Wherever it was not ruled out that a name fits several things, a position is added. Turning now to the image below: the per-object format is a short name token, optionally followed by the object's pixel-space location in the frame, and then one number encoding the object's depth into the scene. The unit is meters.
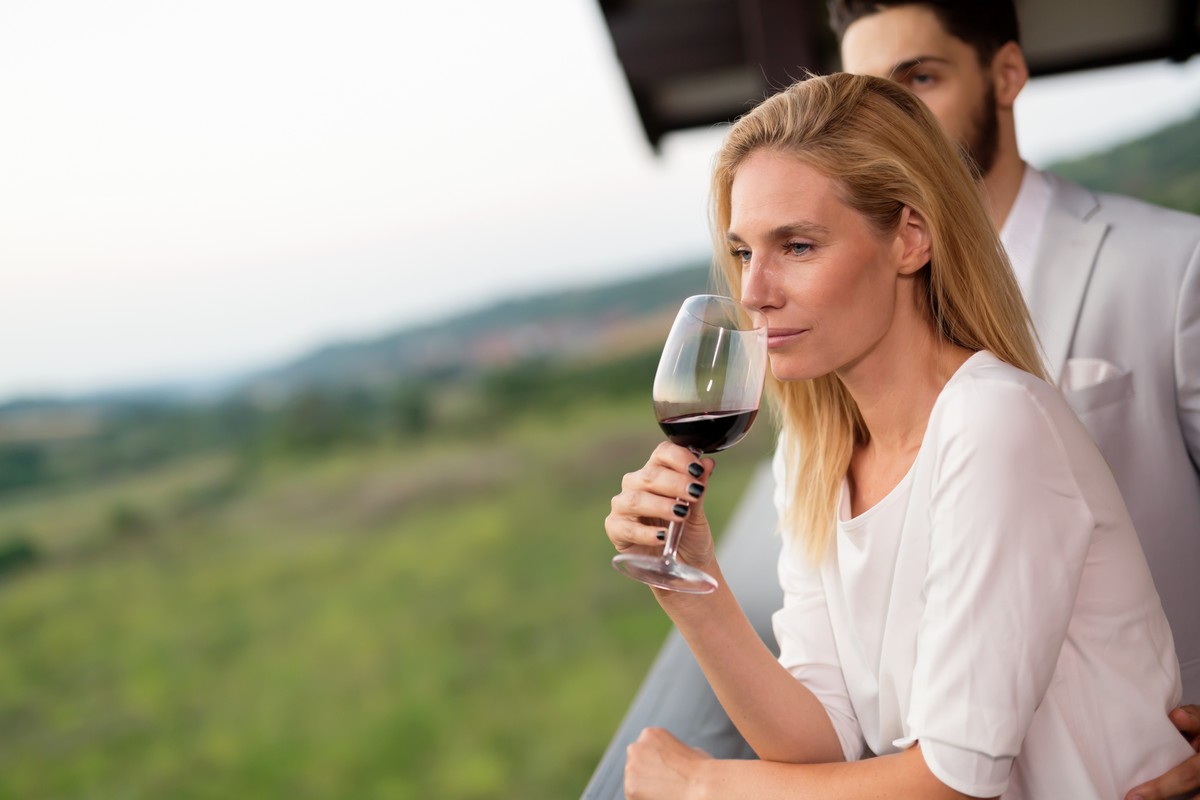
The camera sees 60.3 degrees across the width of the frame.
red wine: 1.07
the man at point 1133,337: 1.59
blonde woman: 0.97
